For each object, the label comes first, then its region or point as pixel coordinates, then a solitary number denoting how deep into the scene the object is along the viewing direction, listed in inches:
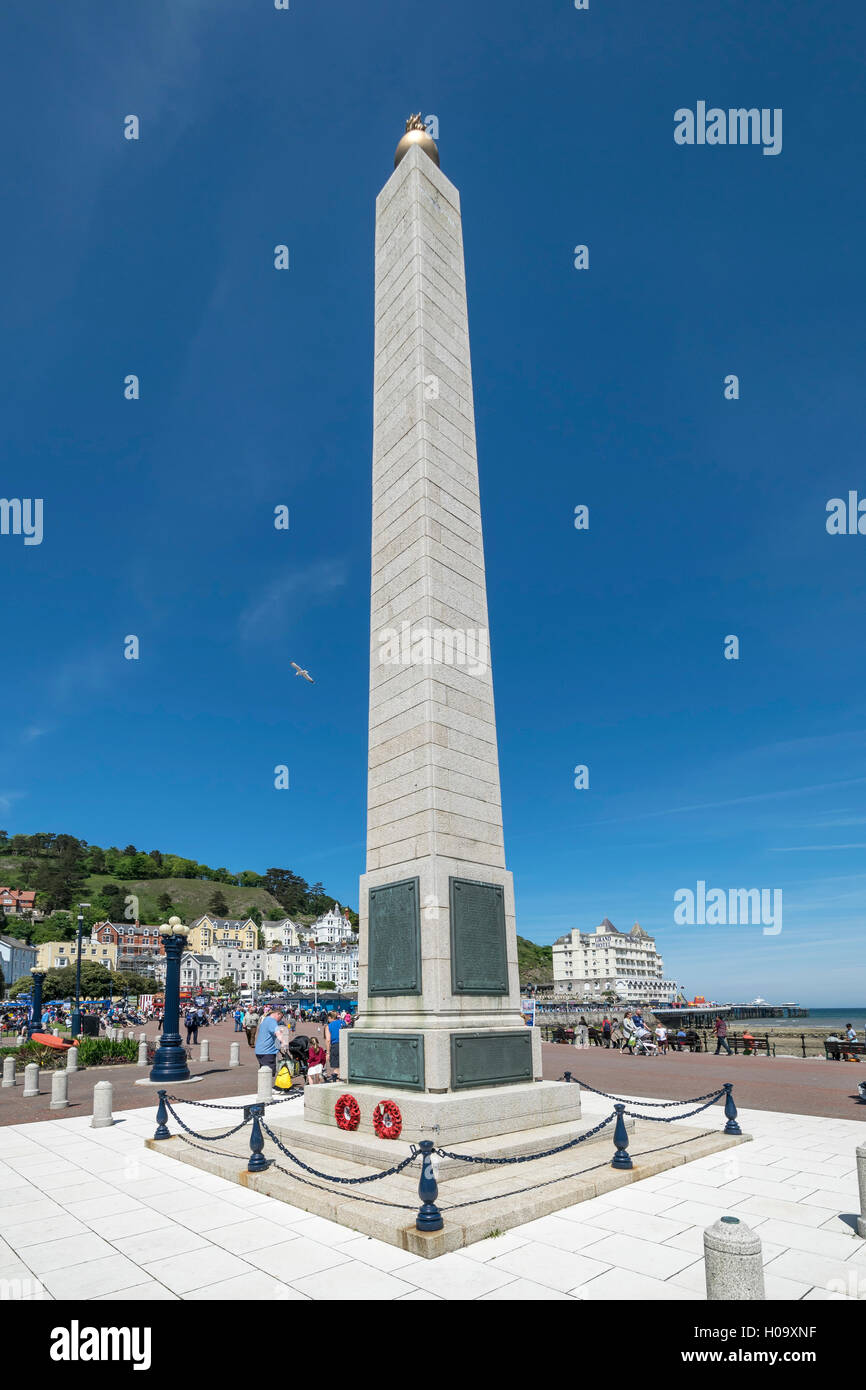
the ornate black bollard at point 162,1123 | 522.6
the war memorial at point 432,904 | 385.7
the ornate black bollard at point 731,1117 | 504.4
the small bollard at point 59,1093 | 707.4
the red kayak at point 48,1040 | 1040.7
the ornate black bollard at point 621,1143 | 404.2
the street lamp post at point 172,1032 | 861.2
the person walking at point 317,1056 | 743.7
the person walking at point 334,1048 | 832.9
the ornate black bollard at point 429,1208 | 287.9
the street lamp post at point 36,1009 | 1341.0
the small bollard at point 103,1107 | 608.4
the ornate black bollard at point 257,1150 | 403.2
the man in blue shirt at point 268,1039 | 759.7
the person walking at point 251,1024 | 1424.5
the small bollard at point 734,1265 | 191.2
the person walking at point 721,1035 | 1185.4
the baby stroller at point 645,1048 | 1191.0
